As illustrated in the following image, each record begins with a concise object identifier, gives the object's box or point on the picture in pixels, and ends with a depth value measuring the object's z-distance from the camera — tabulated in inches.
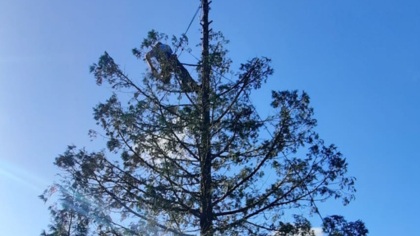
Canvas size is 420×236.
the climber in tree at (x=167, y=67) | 450.0
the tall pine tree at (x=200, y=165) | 391.9
